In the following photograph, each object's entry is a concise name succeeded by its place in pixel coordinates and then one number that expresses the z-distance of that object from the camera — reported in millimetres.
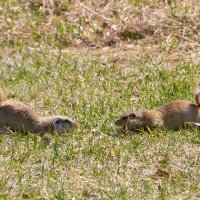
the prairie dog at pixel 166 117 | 14055
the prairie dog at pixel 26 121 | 13828
